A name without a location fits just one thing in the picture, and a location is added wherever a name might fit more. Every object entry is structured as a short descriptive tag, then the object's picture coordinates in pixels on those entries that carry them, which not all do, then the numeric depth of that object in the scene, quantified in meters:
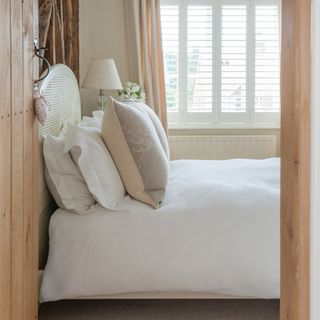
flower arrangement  4.46
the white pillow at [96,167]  2.22
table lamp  4.22
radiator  5.02
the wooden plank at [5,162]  1.28
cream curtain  4.79
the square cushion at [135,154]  2.31
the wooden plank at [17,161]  1.39
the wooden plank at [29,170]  1.53
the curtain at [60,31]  3.16
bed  2.15
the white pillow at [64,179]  2.22
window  4.94
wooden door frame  0.94
